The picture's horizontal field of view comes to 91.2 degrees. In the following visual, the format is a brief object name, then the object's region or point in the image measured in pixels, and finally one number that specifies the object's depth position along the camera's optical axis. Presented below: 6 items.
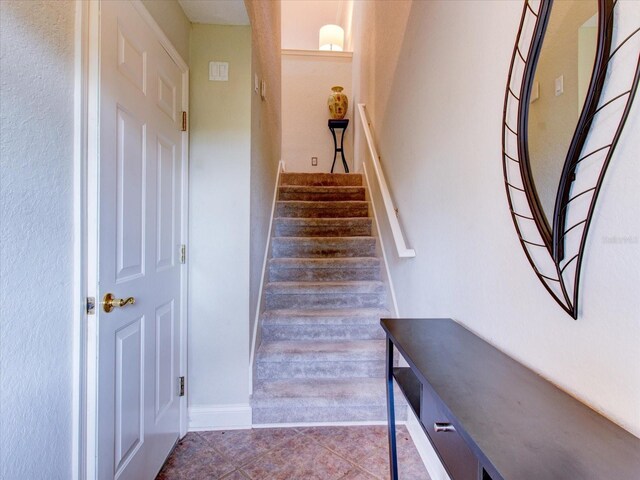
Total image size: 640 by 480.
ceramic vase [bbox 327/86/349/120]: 4.63
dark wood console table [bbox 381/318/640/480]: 0.50
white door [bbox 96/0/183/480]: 1.03
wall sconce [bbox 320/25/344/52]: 5.02
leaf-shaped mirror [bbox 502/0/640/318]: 0.60
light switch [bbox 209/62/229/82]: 1.73
